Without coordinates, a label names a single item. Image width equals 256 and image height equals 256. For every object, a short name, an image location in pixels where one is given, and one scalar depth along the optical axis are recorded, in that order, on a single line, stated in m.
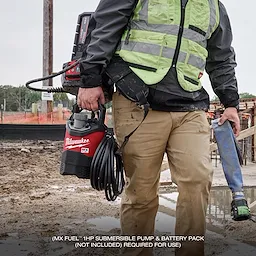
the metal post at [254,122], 12.08
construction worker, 2.98
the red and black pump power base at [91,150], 3.15
